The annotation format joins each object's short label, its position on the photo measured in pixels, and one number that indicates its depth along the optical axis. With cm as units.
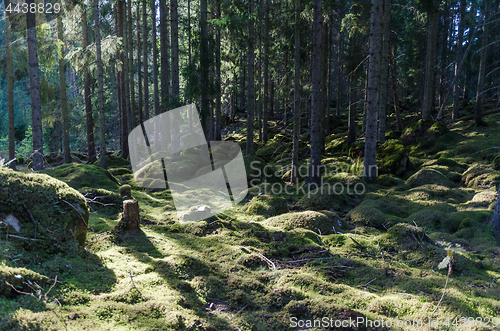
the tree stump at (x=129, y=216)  504
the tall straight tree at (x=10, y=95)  1401
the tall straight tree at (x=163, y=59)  1262
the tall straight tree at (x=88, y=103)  1450
